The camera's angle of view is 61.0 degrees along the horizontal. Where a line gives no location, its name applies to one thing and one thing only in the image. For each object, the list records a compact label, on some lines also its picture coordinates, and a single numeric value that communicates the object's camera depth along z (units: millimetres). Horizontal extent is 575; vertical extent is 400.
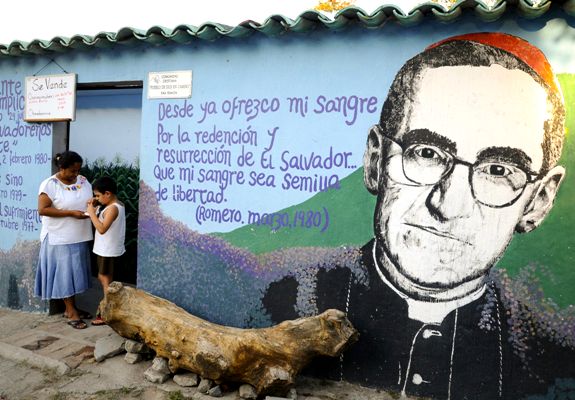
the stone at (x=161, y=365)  4012
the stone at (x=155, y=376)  3959
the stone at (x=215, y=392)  3754
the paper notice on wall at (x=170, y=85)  4496
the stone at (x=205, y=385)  3799
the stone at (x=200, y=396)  3746
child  4859
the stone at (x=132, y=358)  4234
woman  4992
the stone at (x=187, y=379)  3895
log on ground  3629
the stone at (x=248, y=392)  3694
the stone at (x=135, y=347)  4266
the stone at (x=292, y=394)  3668
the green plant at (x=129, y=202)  7371
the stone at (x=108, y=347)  4305
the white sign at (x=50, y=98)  5125
